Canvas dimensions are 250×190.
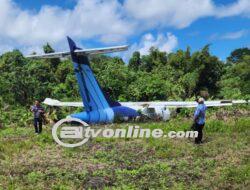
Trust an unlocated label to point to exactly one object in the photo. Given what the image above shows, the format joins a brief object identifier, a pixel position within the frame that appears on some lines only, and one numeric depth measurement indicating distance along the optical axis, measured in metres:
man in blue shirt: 17.95
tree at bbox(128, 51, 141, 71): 53.66
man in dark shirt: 22.12
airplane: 23.75
